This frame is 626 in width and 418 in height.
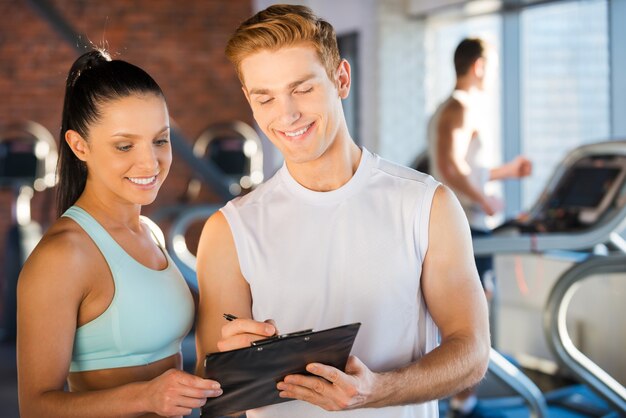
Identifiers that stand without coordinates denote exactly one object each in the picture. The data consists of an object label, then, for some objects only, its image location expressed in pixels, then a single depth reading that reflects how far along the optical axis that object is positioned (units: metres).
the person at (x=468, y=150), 3.72
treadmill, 3.17
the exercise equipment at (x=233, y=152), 6.90
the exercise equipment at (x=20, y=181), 5.57
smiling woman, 1.41
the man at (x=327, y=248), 1.51
